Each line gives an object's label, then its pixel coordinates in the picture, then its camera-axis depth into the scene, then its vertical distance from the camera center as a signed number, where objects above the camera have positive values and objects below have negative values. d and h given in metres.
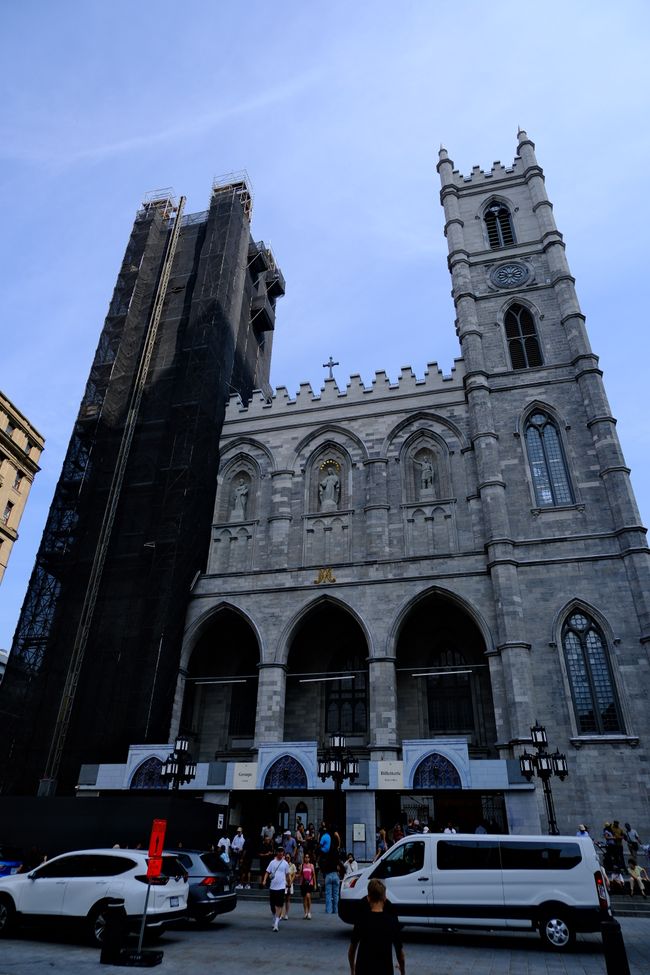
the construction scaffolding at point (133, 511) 22.78 +12.63
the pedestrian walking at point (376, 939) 4.89 -0.54
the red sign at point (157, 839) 9.10 +0.18
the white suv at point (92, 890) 9.93 -0.53
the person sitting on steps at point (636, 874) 15.41 -0.19
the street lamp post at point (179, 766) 18.16 +2.25
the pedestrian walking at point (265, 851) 17.05 +0.13
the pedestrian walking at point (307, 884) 12.95 -0.47
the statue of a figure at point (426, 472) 26.19 +14.04
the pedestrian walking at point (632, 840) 17.25 +0.60
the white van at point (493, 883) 10.06 -0.31
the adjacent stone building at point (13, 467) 37.28 +20.25
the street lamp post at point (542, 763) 15.90 +2.30
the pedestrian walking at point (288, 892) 12.27 -0.60
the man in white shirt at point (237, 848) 17.41 +0.18
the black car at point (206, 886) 11.37 -0.50
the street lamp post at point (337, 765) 17.05 +2.25
